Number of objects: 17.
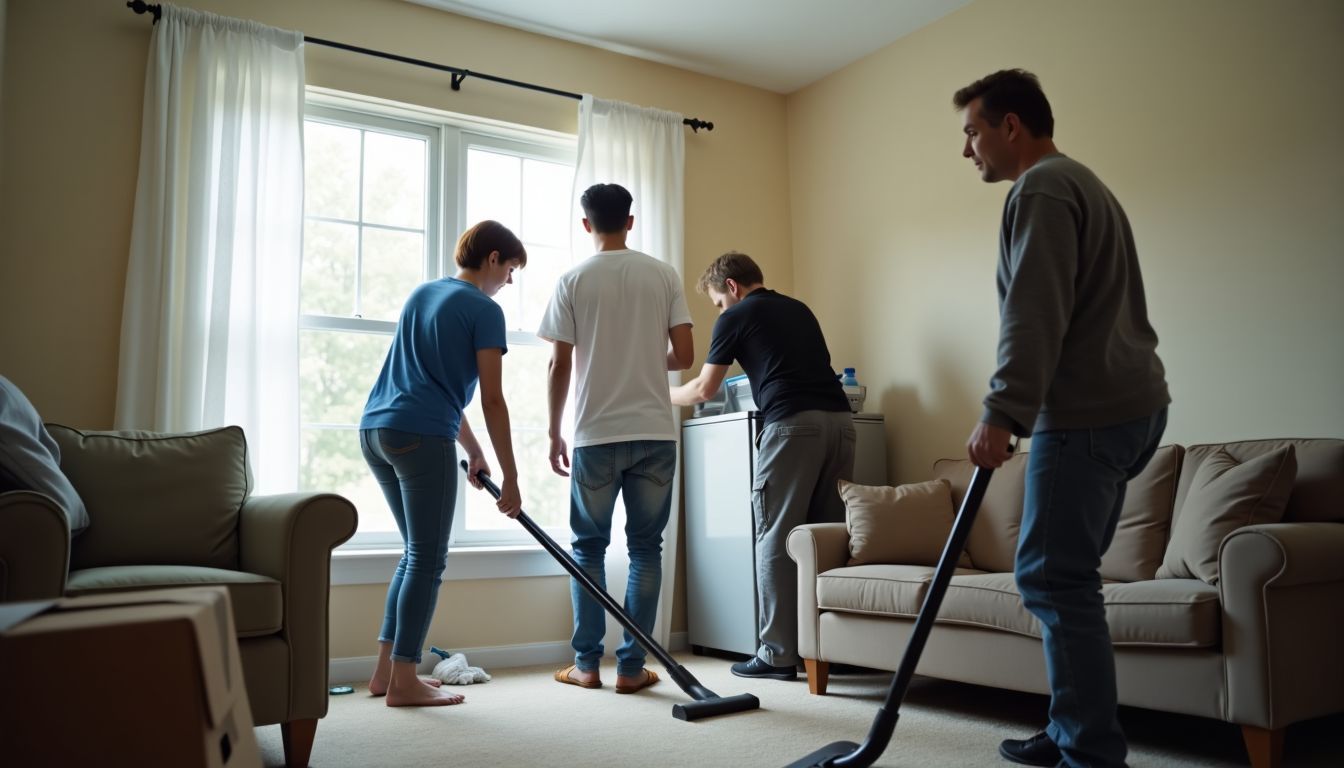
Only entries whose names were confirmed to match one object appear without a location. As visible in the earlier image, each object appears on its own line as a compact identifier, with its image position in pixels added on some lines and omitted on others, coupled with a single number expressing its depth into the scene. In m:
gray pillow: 2.09
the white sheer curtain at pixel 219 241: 3.21
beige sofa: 2.05
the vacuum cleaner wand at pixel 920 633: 1.85
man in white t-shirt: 3.07
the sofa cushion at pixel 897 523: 3.13
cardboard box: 0.89
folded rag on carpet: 3.34
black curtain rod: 3.32
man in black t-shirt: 3.34
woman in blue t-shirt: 2.80
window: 3.73
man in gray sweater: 1.77
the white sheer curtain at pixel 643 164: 4.20
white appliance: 3.76
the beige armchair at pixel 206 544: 1.87
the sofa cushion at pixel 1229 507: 2.43
